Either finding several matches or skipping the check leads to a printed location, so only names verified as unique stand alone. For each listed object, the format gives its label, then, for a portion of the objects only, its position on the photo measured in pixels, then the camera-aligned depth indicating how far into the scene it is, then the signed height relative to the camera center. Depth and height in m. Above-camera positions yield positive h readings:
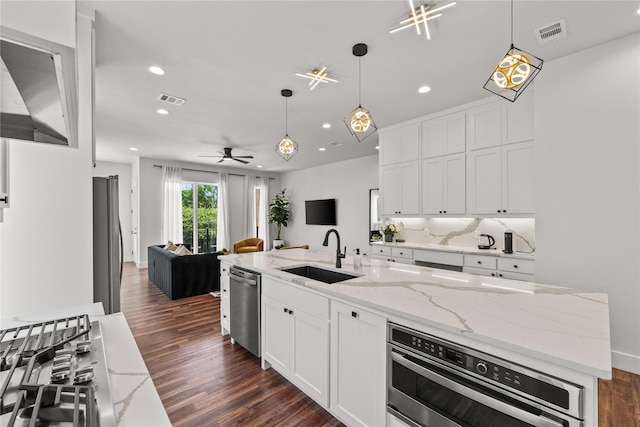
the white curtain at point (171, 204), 7.29 +0.25
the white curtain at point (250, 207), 8.83 +0.20
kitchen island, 0.94 -0.47
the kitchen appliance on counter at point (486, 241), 3.74 -0.40
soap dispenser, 2.32 -0.41
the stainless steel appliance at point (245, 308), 2.52 -0.91
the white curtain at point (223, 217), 8.23 -0.11
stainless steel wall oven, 0.96 -0.71
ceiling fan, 5.77 +1.26
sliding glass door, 7.78 -0.08
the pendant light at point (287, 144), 3.30 +0.83
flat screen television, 7.65 +0.05
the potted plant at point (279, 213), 8.88 +0.00
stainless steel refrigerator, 2.07 -0.21
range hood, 0.50 +0.28
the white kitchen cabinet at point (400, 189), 4.28 +0.39
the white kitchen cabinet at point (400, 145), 4.27 +1.10
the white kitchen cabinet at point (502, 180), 3.22 +0.41
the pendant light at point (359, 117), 2.44 +0.85
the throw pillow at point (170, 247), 5.60 -0.69
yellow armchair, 7.00 -0.86
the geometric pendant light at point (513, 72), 1.75 +0.91
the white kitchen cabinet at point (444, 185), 3.80 +0.39
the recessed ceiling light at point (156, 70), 2.76 +1.44
